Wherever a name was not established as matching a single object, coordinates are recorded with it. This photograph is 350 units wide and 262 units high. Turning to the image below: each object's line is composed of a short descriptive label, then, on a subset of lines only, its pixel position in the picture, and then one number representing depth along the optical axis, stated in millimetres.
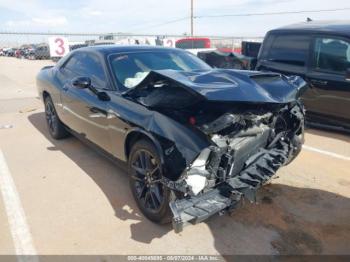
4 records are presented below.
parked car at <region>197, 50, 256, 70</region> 7266
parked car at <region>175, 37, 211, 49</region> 21625
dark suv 5516
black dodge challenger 2752
